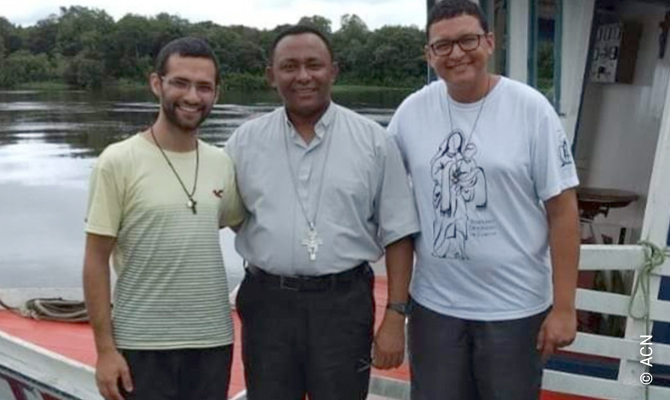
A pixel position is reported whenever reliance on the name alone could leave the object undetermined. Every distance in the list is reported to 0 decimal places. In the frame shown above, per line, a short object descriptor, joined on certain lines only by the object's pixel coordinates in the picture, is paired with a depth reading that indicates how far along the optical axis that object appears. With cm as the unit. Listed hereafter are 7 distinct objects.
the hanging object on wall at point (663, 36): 516
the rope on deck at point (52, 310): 575
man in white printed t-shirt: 293
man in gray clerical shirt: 305
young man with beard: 295
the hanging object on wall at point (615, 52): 553
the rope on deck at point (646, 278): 366
